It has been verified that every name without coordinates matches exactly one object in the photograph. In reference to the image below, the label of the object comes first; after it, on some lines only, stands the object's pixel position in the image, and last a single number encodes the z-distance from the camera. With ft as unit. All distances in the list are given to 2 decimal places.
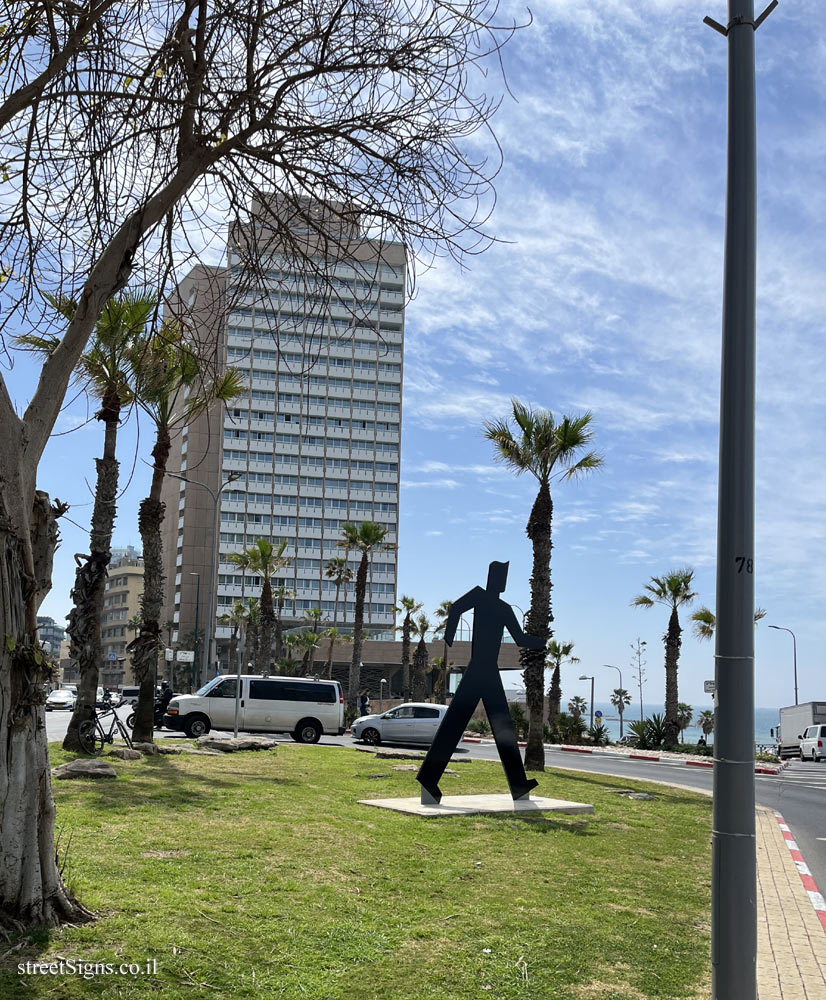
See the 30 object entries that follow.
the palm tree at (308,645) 261.65
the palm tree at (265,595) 170.09
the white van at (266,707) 99.50
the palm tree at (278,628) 252.36
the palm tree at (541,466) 81.30
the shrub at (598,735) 149.18
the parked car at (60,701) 195.93
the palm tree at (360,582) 168.55
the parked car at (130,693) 183.28
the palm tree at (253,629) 261.03
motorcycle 113.39
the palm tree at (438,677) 273.13
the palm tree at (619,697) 359.87
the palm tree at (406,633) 225.35
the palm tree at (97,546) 58.59
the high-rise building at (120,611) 482.28
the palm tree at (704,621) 176.14
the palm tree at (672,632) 138.71
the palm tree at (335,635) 251.17
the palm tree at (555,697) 111.88
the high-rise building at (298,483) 372.58
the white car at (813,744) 140.26
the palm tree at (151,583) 70.08
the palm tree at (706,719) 221.05
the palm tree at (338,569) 256.32
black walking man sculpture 48.52
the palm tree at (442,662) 271.94
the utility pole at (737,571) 16.62
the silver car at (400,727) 109.60
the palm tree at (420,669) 246.88
